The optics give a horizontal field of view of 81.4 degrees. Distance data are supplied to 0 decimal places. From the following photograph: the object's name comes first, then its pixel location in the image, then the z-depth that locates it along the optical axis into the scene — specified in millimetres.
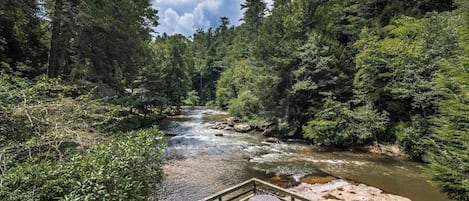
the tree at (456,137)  6668
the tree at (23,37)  8109
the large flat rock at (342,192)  8430
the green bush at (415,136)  12828
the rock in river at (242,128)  22519
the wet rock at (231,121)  25758
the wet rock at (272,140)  18156
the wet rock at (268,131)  20252
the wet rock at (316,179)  10094
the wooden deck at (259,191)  5684
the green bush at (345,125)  14961
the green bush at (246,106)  25291
